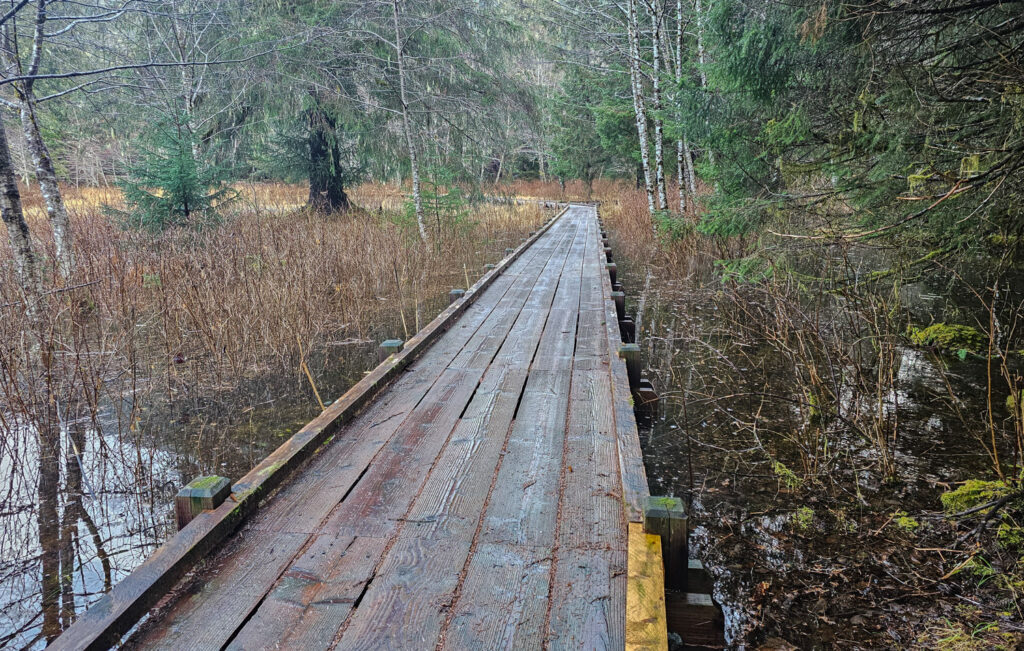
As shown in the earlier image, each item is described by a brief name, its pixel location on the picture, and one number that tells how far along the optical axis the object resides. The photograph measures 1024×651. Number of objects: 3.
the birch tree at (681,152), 10.97
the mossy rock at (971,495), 2.77
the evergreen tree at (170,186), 9.04
